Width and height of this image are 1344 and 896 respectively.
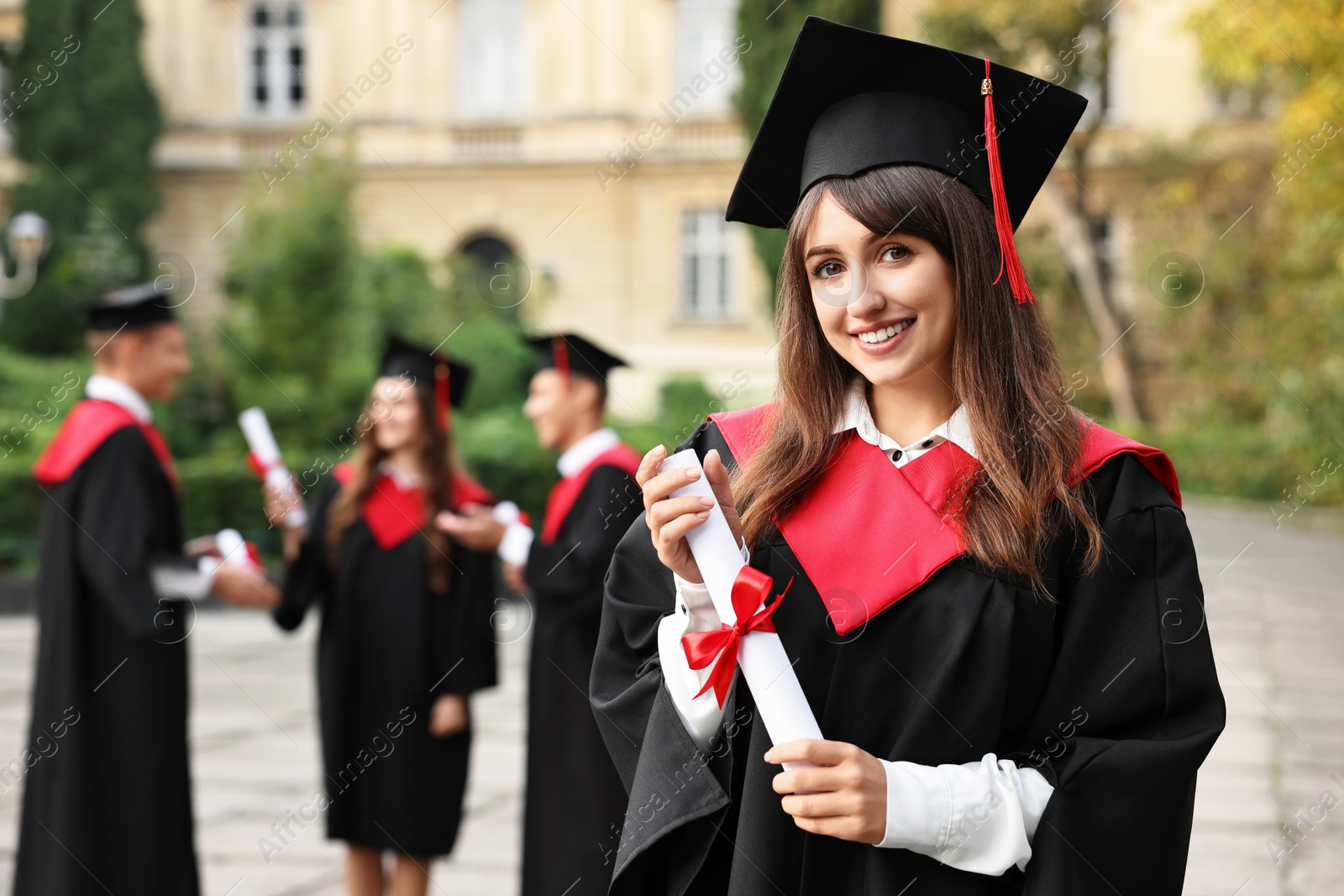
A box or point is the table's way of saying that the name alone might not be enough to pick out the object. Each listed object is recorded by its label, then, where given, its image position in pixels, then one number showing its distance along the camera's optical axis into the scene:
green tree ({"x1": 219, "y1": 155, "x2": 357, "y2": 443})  13.53
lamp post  12.17
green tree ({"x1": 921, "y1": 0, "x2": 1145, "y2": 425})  17.86
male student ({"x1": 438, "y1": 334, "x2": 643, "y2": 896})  3.94
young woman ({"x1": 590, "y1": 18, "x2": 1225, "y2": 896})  1.65
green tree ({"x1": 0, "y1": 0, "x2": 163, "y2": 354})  22.44
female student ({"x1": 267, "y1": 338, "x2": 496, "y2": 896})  4.12
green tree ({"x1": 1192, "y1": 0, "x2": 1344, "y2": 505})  10.66
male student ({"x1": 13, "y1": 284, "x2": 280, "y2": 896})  3.74
